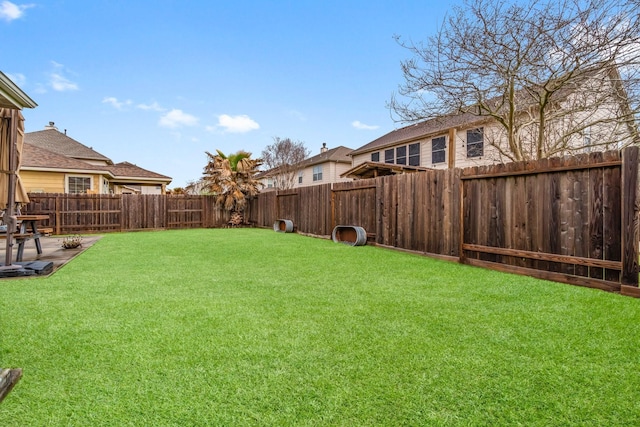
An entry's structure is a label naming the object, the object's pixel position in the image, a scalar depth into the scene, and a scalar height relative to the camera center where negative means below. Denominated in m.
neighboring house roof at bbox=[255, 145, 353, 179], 23.32 +4.10
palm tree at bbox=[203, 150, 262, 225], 16.97 +1.80
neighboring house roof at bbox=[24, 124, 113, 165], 18.92 +4.20
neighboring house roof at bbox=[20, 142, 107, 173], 14.25 +2.44
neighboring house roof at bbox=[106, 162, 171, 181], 19.84 +2.55
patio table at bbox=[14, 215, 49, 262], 5.47 -0.33
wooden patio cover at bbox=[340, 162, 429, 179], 12.69 +1.79
